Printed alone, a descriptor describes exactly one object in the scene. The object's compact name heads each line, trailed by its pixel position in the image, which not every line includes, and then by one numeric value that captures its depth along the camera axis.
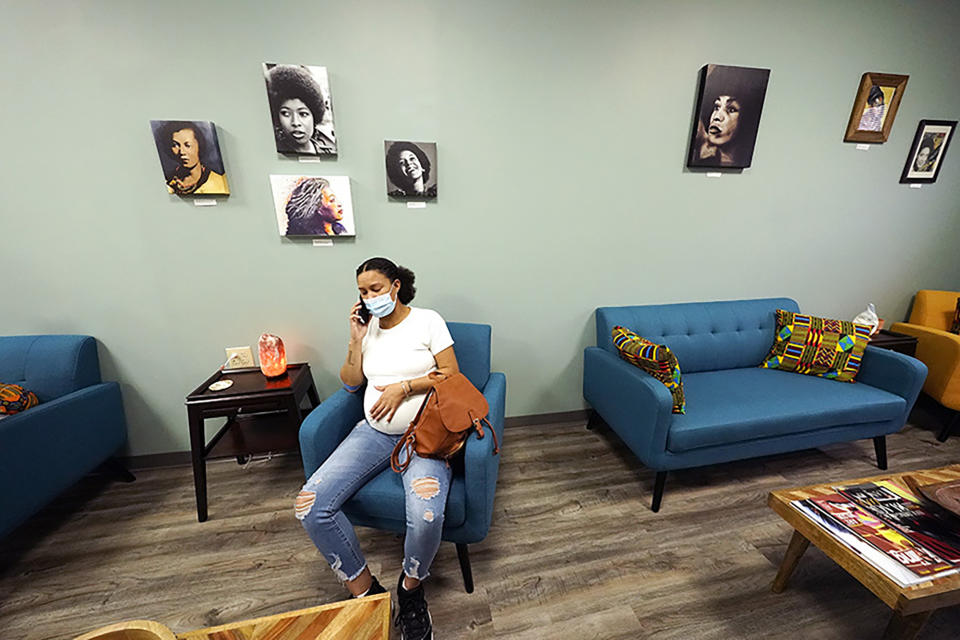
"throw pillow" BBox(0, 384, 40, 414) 1.48
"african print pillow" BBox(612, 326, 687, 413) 1.65
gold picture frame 2.11
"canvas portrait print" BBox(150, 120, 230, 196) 1.61
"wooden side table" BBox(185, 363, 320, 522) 1.57
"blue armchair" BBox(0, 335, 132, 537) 1.35
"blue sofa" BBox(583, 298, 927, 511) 1.63
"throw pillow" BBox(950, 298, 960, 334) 2.31
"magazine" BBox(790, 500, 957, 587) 0.96
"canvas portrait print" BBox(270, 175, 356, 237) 1.76
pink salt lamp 1.74
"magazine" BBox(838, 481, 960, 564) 1.06
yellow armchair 2.12
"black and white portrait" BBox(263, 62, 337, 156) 1.63
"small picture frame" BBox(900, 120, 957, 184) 2.27
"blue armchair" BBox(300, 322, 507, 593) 1.19
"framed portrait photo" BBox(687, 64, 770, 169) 1.95
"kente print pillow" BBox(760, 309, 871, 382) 2.02
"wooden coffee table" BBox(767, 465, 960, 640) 0.93
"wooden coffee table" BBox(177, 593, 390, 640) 0.76
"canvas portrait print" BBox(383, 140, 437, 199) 1.79
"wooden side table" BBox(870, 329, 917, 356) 2.22
